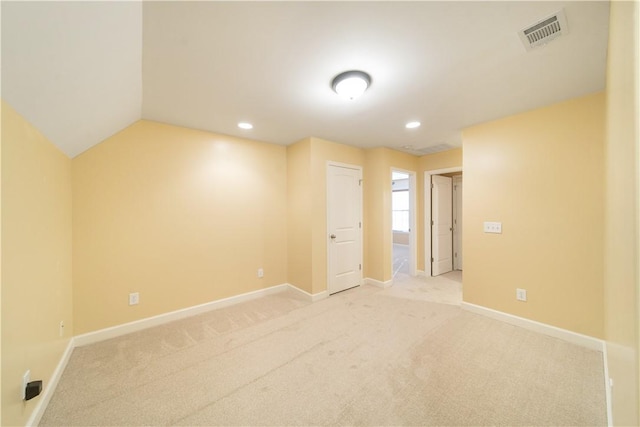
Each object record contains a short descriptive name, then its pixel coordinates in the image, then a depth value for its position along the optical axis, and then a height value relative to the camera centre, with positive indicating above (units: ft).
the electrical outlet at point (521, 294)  8.46 -3.12
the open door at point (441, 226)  15.19 -1.02
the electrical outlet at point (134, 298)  8.43 -3.05
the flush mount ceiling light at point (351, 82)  5.95 +3.40
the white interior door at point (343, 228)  12.13 -0.89
